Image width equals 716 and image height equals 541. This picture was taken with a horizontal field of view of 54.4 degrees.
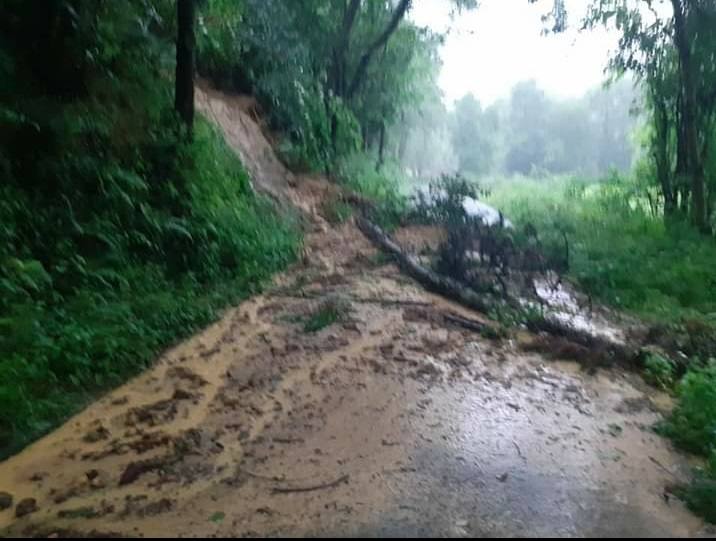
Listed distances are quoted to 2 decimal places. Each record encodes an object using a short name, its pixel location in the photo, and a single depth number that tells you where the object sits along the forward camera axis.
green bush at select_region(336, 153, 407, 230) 14.74
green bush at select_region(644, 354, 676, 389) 6.77
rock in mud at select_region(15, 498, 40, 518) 4.29
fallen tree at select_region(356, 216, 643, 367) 7.25
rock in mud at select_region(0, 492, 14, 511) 4.36
